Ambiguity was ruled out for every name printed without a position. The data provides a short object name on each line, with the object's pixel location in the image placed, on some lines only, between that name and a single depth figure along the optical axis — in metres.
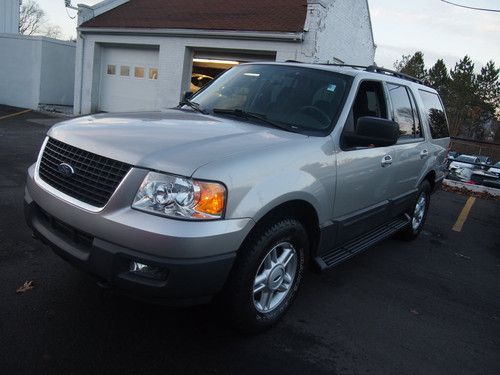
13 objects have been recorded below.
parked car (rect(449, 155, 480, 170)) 18.44
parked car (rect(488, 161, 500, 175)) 17.89
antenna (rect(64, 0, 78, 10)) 16.80
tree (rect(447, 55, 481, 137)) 60.72
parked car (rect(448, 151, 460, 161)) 21.30
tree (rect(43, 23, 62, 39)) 81.54
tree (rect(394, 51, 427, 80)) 55.25
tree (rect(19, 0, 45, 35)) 77.88
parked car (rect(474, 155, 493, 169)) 27.13
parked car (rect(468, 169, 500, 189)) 15.04
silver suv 2.51
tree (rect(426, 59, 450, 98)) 66.69
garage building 12.61
